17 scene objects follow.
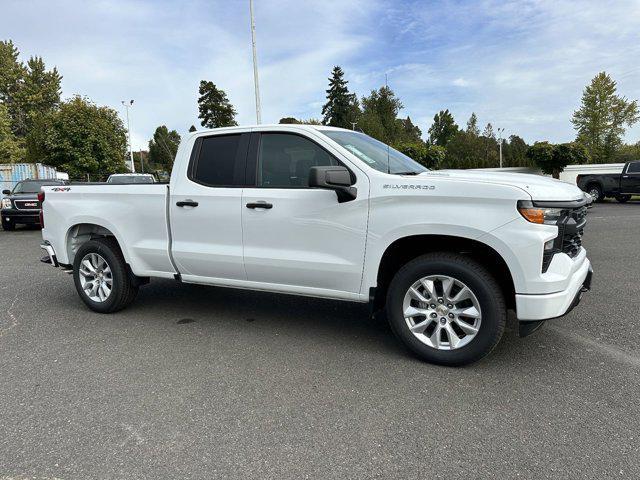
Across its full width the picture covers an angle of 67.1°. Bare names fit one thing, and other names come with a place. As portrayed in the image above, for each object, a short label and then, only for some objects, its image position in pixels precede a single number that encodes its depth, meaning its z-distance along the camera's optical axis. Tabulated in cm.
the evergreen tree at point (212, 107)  6228
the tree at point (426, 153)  2528
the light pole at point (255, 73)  2252
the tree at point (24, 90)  5200
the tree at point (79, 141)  3431
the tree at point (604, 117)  4581
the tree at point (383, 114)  5159
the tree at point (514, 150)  5556
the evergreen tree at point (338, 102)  6789
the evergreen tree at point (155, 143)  9417
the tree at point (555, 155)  2747
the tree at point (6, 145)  3419
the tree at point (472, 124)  9286
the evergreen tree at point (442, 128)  9694
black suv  1449
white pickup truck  339
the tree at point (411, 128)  9198
